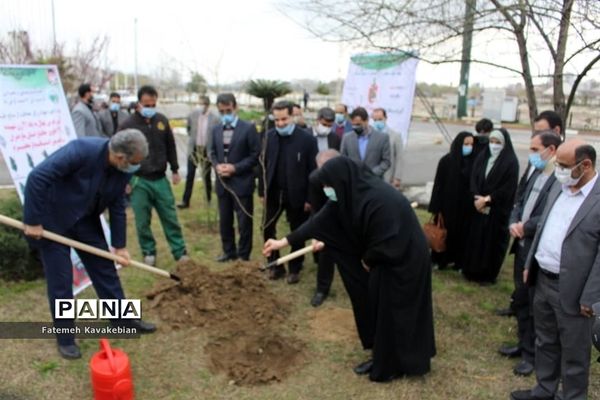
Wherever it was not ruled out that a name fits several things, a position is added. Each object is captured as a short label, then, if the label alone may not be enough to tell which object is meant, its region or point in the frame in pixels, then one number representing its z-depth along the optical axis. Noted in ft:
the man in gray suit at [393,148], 19.72
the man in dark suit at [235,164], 17.76
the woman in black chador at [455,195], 17.47
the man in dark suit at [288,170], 16.78
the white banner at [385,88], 24.17
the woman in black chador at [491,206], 15.89
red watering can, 9.55
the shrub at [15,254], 14.99
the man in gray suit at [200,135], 25.08
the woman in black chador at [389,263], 10.50
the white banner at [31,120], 14.60
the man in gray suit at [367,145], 18.40
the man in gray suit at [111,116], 26.20
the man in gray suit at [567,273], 8.59
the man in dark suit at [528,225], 11.32
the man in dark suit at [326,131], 20.53
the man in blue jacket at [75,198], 11.12
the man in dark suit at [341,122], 23.67
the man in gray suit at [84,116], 22.66
